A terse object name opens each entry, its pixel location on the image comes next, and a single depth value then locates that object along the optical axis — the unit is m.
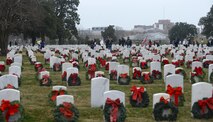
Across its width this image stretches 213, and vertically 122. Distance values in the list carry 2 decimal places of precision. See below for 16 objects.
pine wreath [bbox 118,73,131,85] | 17.42
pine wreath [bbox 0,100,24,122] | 10.13
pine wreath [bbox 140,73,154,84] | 17.67
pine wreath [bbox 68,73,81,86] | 16.92
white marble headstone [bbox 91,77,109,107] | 12.45
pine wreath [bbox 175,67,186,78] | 17.95
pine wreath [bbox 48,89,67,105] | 12.50
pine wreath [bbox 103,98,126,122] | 10.48
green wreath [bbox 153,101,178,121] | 10.86
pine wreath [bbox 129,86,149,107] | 12.51
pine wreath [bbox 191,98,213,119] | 11.20
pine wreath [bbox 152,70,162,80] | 19.00
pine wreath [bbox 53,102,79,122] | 10.38
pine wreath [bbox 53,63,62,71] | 23.50
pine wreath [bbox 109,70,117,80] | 18.88
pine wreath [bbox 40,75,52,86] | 17.16
